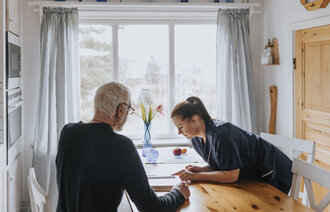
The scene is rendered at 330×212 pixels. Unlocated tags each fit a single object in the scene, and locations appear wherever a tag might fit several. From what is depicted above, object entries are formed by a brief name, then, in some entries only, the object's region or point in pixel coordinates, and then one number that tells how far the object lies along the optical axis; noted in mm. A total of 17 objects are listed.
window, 3916
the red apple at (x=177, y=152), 2986
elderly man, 1376
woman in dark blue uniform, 1953
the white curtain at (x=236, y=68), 3773
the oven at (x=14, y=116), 2885
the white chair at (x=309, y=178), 1717
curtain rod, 3617
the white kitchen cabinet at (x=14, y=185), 2875
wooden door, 2883
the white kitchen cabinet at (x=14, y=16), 2891
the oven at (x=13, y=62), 2872
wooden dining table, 1619
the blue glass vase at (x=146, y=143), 2934
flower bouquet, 2787
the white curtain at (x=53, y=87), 3543
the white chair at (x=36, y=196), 1371
